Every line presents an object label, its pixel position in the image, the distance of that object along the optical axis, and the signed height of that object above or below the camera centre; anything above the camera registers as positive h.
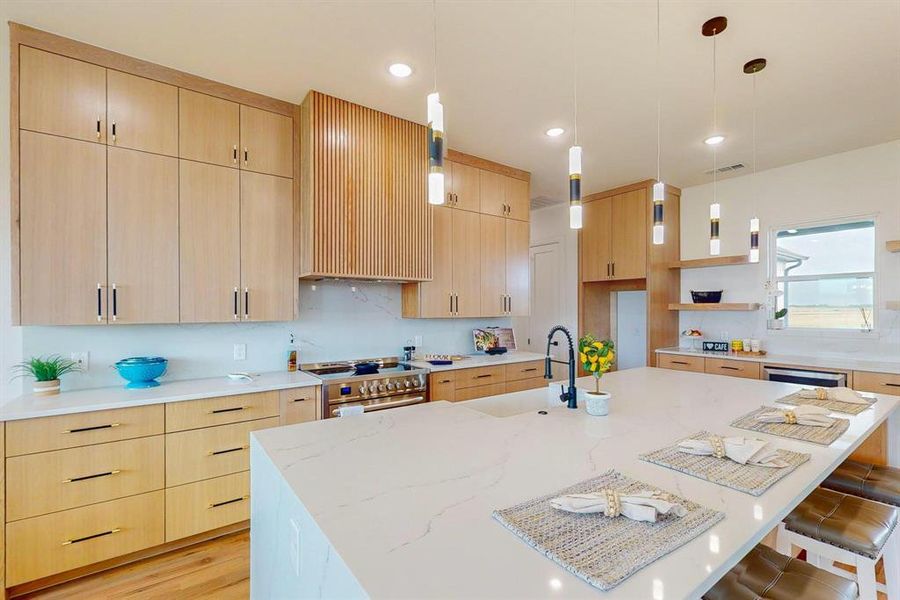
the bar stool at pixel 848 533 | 1.44 -0.86
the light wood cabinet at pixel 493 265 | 4.15 +0.33
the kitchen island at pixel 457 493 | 0.77 -0.52
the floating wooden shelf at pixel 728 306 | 4.21 -0.10
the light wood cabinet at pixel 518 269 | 4.37 +0.30
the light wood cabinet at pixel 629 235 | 4.71 +0.72
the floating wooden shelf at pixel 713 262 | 4.27 +0.38
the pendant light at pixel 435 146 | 1.48 +0.55
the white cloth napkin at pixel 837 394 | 2.09 -0.52
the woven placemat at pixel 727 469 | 1.16 -0.53
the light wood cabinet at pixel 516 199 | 4.34 +1.06
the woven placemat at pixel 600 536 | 0.78 -0.51
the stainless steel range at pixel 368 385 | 2.88 -0.65
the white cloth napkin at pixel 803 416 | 1.73 -0.52
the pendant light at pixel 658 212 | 2.21 +0.45
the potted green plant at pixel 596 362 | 1.87 -0.30
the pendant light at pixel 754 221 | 2.42 +0.51
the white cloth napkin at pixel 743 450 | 1.31 -0.51
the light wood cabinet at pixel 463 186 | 3.89 +1.08
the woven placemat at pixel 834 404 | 1.97 -0.54
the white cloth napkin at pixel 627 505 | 0.94 -0.49
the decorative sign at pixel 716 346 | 4.48 -0.55
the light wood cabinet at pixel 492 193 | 4.14 +1.06
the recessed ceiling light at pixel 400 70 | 2.49 +1.40
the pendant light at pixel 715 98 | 2.08 +1.37
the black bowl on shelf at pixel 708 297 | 4.58 -0.01
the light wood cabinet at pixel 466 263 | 3.95 +0.33
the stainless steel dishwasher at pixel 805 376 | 3.37 -0.69
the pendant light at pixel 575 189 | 1.80 +0.48
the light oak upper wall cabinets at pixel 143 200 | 2.22 +0.61
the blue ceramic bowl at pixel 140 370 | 2.49 -0.44
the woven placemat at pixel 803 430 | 1.56 -0.54
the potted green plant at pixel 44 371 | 2.29 -0.42
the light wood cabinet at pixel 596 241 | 5.09 +0.71
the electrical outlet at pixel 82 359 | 2.49 -0.37
